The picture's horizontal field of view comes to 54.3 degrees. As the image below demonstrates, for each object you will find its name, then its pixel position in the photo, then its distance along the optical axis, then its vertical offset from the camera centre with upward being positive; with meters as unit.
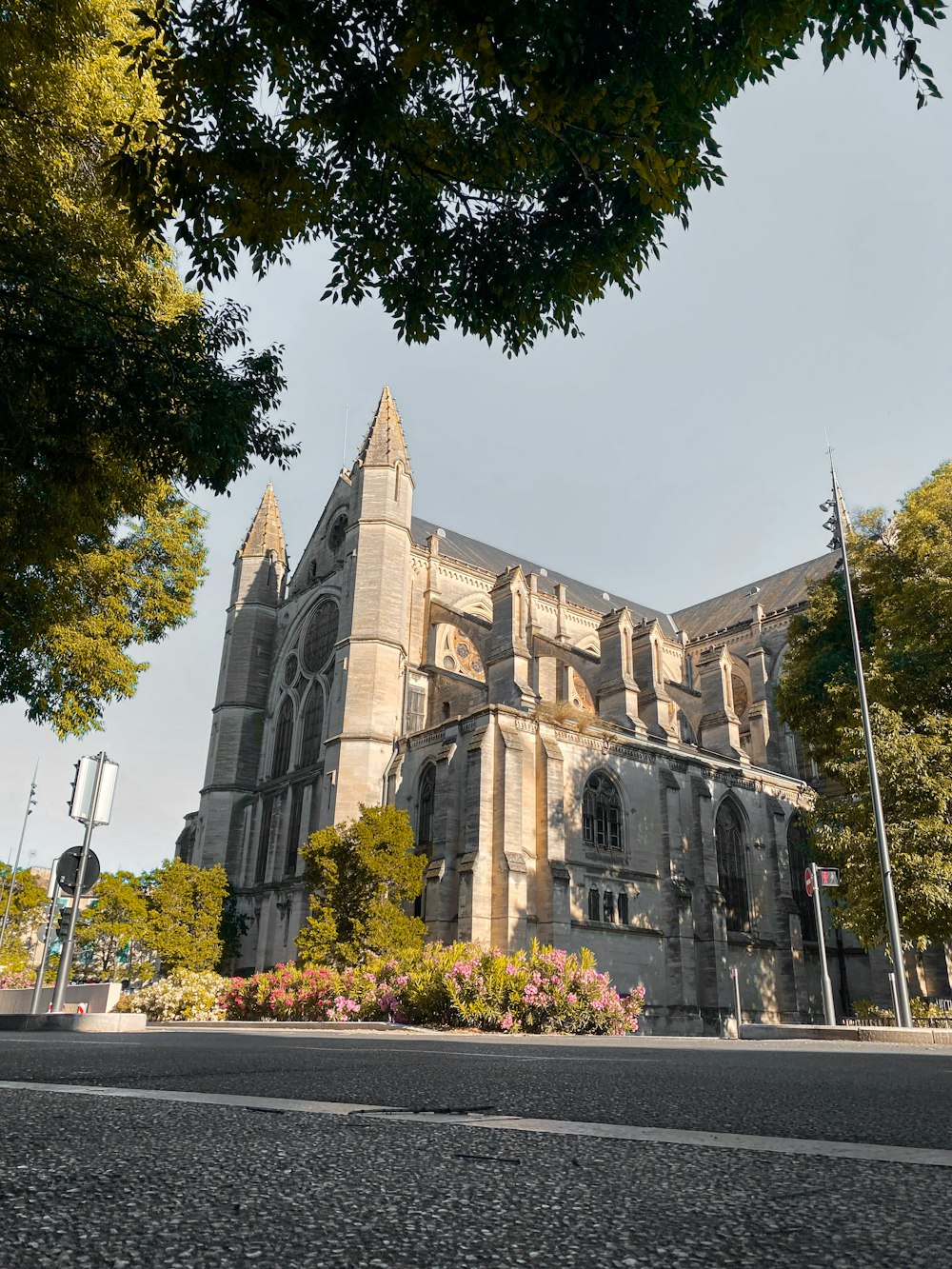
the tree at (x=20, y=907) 49.96 +4.64
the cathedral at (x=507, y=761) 28.39 +8.18
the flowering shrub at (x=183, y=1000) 22.03 +0.00
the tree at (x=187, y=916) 32.44 +2.78
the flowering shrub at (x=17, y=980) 37.47 +0.61
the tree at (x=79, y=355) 7.84 +5.40
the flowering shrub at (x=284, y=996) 19.86 +0.14
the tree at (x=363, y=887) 26.17 +3.20
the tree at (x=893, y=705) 18.25 +6.54
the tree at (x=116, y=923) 33.69 +2.59
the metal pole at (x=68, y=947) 13.70 +0.70
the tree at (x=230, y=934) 34.91 +2.35
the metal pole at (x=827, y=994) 19.27 +0.44
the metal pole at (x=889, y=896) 16.09 +2.07
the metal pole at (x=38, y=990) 17.86 +0.11
